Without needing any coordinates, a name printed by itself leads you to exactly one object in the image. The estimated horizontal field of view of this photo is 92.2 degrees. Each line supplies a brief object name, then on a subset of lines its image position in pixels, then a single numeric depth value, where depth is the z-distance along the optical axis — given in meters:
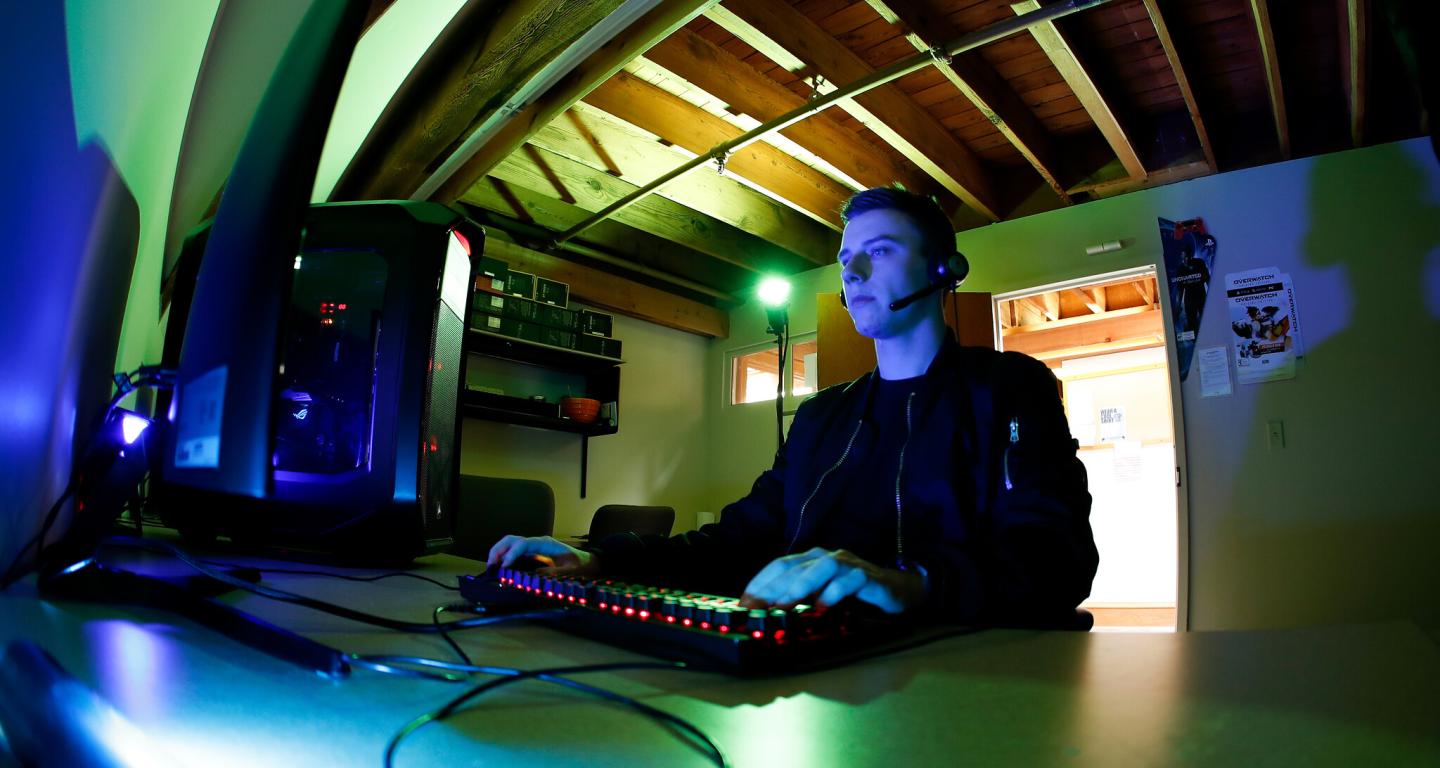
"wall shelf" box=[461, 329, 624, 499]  4.22
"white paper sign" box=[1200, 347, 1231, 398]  3.34
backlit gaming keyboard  0.41
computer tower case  0.97
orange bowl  4.56
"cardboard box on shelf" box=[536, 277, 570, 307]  4.44
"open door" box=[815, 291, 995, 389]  3.62
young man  0.71
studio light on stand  3.44
